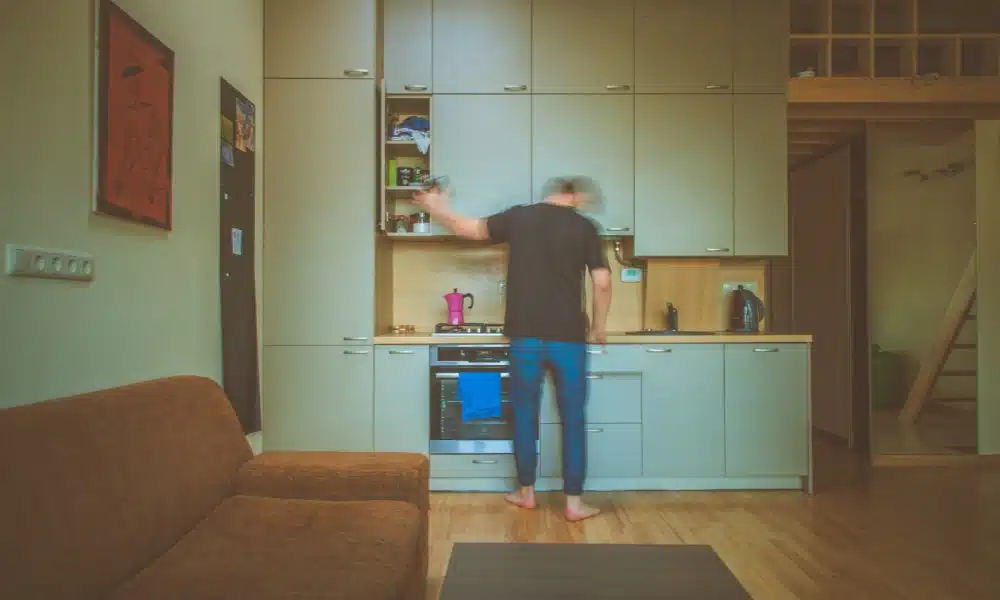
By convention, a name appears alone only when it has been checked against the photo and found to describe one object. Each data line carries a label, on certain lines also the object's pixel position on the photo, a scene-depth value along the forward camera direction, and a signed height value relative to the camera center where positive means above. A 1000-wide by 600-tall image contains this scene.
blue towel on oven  3.50 -0.50
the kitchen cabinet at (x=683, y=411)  3.57 -0.60
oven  3.52 -0.57
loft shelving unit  4.24 +1.74
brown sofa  1.25 -0.52
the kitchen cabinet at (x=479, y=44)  3.80 +1.54
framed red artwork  1.92 +0.60
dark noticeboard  2.91 +0.24
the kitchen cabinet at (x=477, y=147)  3.80 +0.93
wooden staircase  4.54 -0.36
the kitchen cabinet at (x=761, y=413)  3.59 -0.61
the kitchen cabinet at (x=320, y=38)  3.57 +1.49
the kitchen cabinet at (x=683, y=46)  3.82 +1.54
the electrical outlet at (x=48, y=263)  1.57 +0.11
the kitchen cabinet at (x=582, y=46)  3.81 +1.54
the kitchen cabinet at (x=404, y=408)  3.52 -0.57
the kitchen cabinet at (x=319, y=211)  3.53 +0.51
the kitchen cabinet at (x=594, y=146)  3.83 +0.95
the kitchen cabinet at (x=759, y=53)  3.84 +1.51
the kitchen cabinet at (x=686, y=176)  3.84 +0.77
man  3.08 -0.06
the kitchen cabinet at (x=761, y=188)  3.84 +0.70
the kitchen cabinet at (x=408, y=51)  3.81 +1.51
